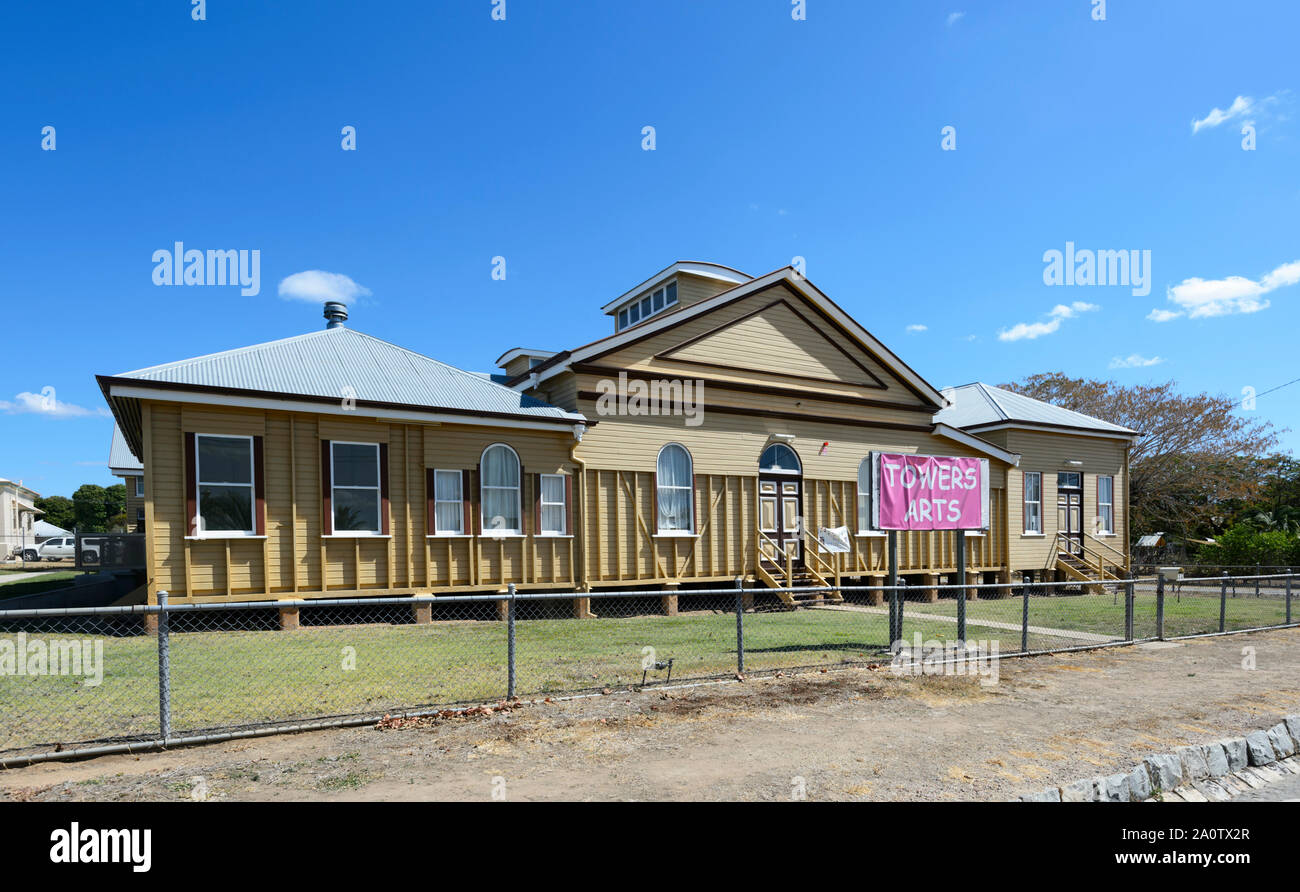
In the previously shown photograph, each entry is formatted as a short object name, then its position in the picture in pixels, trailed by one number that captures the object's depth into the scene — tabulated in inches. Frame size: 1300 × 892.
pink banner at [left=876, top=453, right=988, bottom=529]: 453.7
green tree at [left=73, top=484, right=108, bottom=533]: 3393.2
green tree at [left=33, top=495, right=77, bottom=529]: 3452.3
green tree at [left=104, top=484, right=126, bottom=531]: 3326.8
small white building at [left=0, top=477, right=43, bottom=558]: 2425.0
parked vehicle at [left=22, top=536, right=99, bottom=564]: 1983.5
